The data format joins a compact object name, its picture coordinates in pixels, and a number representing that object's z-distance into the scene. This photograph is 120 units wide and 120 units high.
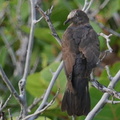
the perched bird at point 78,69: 10.12
